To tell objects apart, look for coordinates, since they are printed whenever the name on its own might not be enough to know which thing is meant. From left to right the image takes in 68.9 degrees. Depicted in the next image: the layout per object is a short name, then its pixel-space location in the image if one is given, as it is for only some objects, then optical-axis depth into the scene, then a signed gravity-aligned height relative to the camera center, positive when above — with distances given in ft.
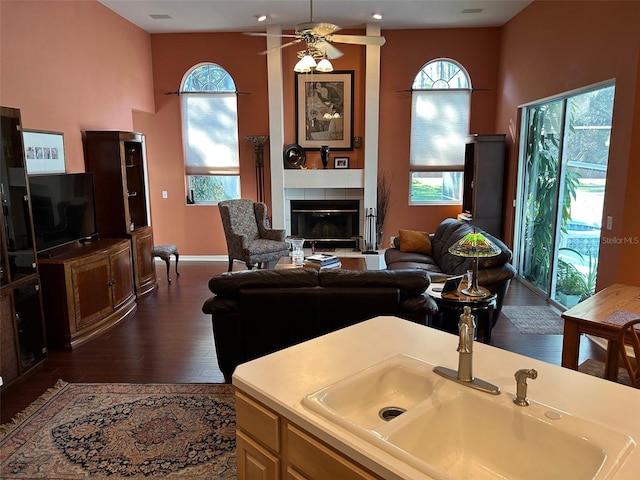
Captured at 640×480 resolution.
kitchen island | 4.16 -2.36
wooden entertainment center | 13.25 -3.62
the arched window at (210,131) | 24.14 +2.04
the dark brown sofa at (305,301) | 10.46 -2.95
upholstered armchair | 20.31 -2.99
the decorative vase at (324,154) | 23.62 +0.77
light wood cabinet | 4.31 -2.85
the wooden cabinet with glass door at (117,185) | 17.24 -0.54
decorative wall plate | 24.11 +0.69
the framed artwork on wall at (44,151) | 14.07 +0.62
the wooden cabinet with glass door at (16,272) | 10.96 -2.46
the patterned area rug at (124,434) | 8.37 -5.25
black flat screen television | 13.42 -1.16
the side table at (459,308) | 11.68 -3.55
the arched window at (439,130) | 23.62 +1.96
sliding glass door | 14.48 -0.84
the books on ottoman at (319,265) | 16.79 -3.44
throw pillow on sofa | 18.98 -2.99
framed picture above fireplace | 23.70 +3.02
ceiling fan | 12.42 +3.69
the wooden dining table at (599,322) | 8.64 -2.85
